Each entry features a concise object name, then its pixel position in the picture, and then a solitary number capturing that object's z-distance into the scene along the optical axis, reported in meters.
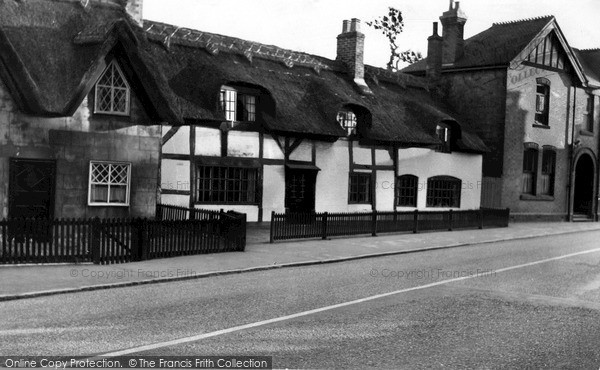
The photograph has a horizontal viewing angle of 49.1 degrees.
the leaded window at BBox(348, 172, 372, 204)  29.19
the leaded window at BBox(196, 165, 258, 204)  23.73
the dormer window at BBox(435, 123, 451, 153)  33.31
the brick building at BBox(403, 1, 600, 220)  35.47
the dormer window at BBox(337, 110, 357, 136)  28.80
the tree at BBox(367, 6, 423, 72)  56.97
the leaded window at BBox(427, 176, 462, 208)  33.06
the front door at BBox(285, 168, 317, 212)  26.66
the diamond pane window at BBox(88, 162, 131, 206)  18.78
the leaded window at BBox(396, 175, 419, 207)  31.42
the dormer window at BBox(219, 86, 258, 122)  24.34
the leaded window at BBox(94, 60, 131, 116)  18.84
